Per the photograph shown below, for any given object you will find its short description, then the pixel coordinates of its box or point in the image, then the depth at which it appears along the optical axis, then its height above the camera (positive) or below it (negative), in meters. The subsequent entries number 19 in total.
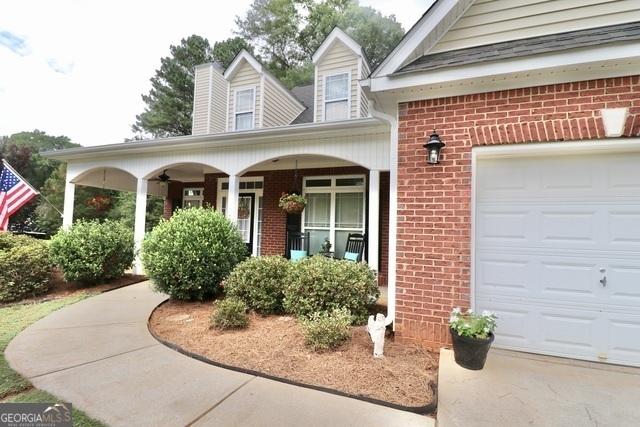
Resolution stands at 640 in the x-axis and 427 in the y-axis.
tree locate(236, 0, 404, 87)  19.56 +12.45
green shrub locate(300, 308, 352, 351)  3.69 -1.27
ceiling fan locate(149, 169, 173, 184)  9.99 +1.35
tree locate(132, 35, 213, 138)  23.55 +10.33
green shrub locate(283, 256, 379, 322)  4.54 -0.94
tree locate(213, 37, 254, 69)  22.00 +12.24
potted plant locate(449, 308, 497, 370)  3.14 -1.10
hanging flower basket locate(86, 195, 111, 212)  11.73 +0.63
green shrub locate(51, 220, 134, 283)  6.89 -0.74
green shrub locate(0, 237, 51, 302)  6.24 -1.08
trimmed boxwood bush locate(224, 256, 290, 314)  5.10 -1.02
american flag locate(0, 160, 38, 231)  8.16 +0.52
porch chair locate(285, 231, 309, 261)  8.55 -0.57
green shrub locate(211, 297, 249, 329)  4.45 -1.33
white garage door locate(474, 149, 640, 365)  3.38 -0.26
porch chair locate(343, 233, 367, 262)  7.74 -0.55
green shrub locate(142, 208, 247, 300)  5.62 -0.61
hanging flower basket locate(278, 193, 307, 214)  7.73 +0.51
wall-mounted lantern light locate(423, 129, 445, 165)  3.74 +0.95
